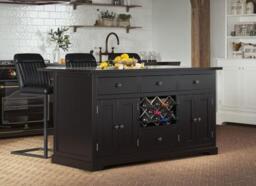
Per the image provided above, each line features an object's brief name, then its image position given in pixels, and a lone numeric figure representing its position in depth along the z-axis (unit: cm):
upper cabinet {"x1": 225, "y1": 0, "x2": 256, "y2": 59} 941
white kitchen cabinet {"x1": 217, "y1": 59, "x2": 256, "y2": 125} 925
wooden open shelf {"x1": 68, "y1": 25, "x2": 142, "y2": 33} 980
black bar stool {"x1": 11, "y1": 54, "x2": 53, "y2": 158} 686
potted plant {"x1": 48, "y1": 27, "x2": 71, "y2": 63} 954
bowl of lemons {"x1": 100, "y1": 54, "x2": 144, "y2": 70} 662
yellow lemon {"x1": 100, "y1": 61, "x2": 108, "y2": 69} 651
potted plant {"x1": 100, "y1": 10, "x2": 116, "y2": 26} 1009
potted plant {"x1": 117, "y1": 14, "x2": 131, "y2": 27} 1034
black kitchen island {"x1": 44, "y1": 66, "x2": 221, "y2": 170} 612
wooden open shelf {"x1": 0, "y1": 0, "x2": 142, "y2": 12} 853
